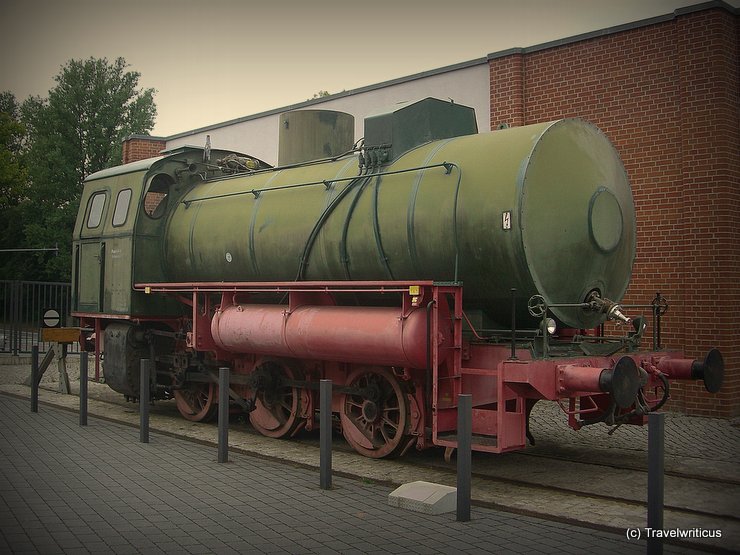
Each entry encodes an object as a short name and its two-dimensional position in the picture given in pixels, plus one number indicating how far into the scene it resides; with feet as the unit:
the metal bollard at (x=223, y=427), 26.32
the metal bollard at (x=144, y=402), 29.60
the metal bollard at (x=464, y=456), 19.15
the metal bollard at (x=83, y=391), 33.60
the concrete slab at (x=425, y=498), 19.85
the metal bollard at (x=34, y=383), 37.63
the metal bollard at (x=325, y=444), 22.49
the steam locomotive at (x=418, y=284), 23.45
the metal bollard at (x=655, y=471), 15.76
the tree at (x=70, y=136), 123.75
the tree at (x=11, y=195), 120.06
